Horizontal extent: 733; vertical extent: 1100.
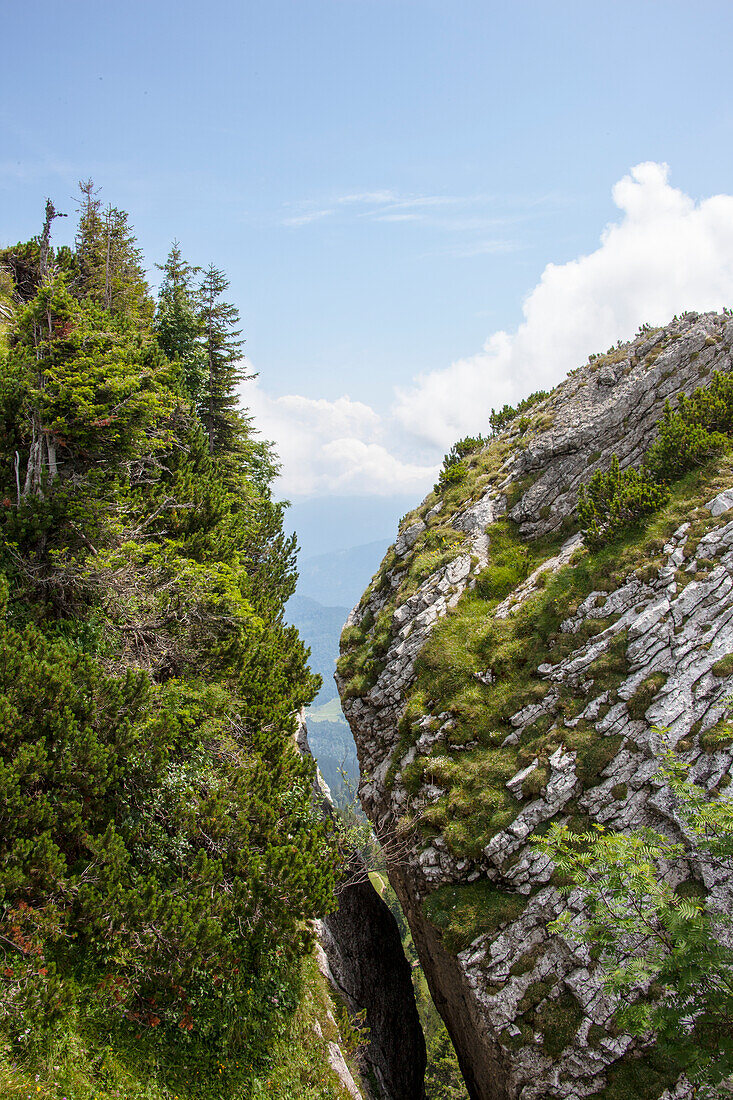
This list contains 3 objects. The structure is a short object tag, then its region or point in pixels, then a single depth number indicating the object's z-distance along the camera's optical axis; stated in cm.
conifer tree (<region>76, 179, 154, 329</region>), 3019
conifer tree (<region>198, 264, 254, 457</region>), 2916
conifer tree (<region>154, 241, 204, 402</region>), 2644
